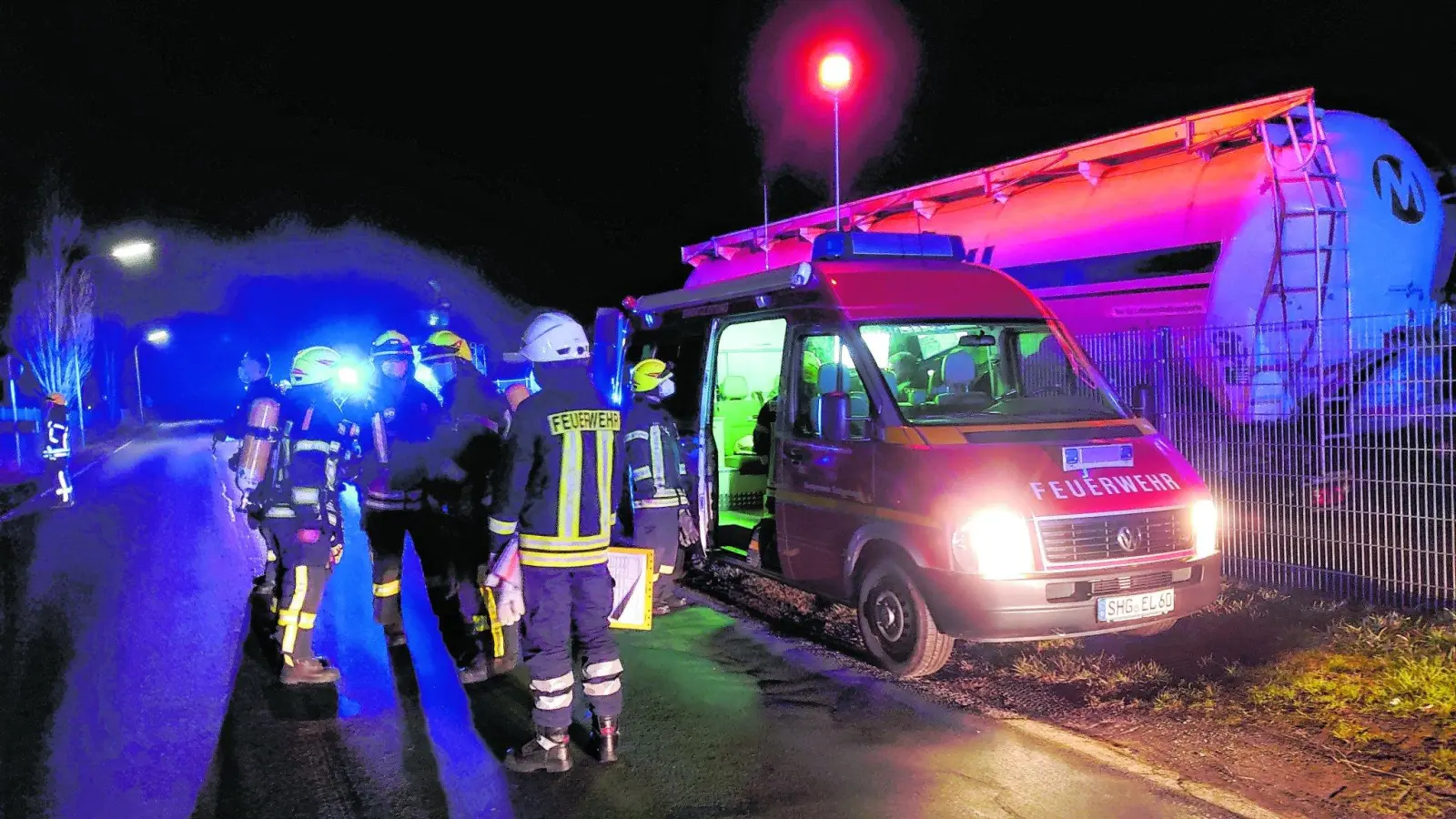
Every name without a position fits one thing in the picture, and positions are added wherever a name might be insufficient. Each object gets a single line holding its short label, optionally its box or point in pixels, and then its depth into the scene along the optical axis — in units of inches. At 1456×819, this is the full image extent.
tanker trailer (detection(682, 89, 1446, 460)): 305.6
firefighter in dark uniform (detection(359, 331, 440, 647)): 245.4
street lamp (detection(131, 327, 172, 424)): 1875.0
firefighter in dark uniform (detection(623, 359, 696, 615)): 279.1
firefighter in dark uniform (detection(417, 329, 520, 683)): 240.8
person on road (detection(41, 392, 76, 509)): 621.9
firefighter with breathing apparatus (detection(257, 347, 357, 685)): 228.2
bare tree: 1220.5
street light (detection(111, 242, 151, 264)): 889.5
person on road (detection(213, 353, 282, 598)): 239.9
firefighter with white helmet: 172.9
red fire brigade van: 208.7
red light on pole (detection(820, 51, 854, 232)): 380.8
